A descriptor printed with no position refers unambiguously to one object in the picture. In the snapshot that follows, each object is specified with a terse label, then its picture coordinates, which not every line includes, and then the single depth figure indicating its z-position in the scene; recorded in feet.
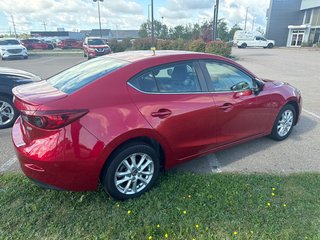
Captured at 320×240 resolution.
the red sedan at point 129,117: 7.45
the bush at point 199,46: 65.77
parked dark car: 15.34
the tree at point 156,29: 157.80
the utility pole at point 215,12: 62.82
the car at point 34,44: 125.59
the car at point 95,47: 63.52
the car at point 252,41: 132.98
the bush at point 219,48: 63.57
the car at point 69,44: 136.46
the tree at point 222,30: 186.60
